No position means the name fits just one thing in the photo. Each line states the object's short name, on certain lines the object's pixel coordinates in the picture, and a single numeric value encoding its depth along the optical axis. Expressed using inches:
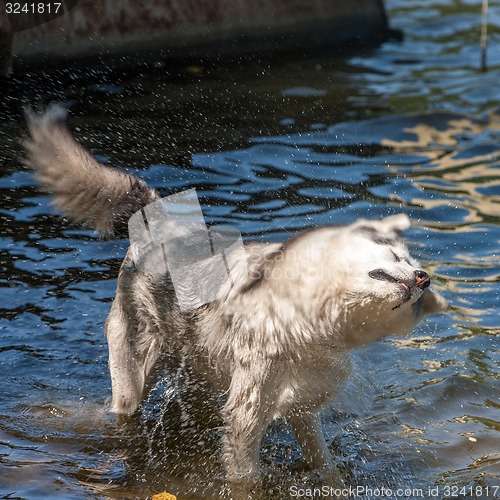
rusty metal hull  775.1
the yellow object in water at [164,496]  350.6
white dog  311.9
